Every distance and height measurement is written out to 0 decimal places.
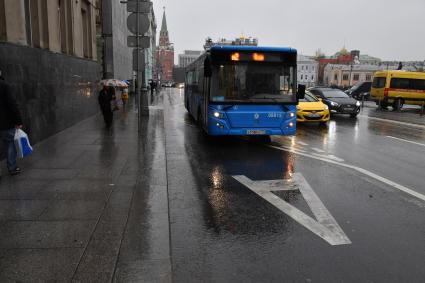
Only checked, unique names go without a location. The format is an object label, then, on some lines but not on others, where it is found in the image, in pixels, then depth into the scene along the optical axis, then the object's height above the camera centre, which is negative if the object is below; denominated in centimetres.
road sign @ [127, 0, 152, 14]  1299 +236
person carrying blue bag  679 -75
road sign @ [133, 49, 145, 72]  1386 +73
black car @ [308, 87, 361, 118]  2109 -95
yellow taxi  1675 -124
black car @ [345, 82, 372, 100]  4337 -67
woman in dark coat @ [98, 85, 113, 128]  1477 -89
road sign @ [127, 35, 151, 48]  1355 +129
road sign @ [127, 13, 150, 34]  1324 +188
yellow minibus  2894 -22
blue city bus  1070 -19
